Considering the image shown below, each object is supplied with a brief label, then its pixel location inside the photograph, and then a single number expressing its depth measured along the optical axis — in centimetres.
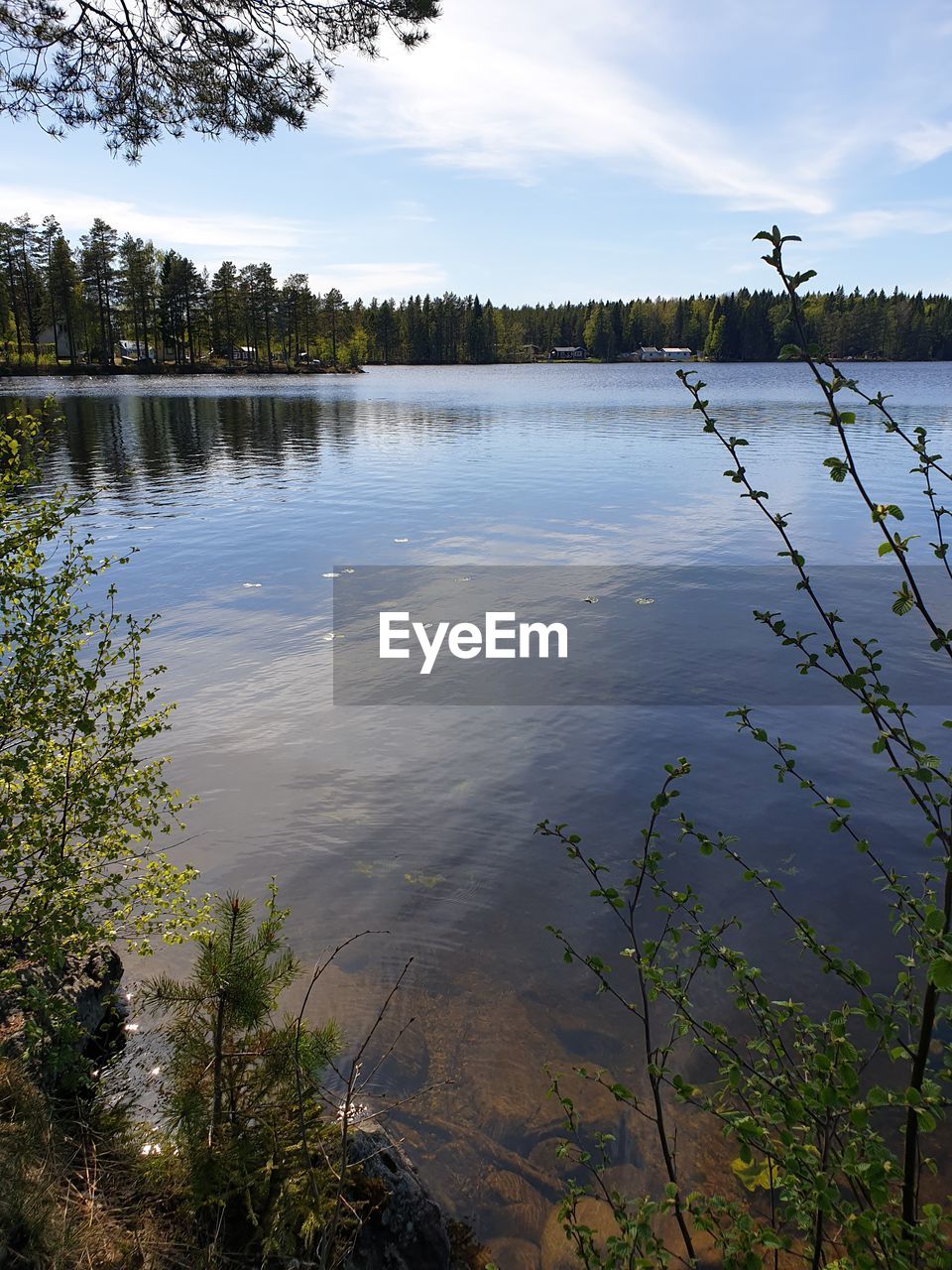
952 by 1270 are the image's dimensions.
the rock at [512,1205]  491
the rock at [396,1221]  411
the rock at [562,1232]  474
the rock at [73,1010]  438
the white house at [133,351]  12694
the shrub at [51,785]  439
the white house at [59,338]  11716
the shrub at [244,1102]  378
